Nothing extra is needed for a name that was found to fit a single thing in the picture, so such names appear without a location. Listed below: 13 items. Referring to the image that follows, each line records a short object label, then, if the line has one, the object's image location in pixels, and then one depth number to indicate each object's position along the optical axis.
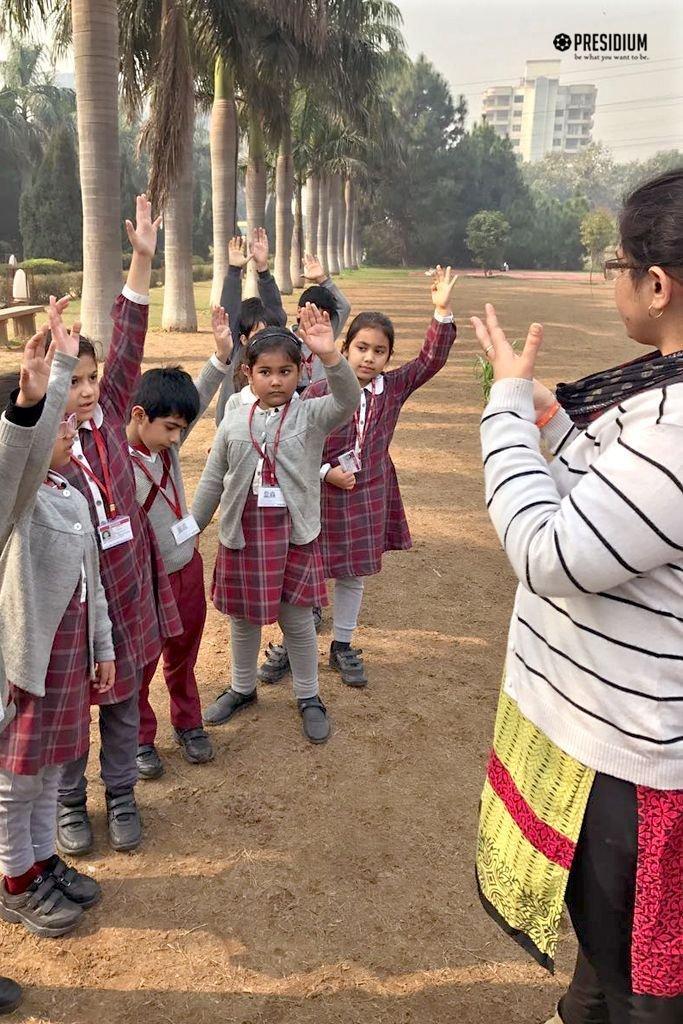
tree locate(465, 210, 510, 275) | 57.00
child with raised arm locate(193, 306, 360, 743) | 3.11
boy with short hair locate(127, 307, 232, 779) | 2.80
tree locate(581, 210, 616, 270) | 47.70
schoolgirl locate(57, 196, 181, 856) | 2.47
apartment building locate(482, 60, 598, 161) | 171.50
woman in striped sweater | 1.23
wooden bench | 13.36
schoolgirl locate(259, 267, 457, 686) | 3.52
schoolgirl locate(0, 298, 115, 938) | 2.16
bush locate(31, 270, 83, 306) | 22.89
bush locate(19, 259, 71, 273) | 27.23
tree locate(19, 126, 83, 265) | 31.52
